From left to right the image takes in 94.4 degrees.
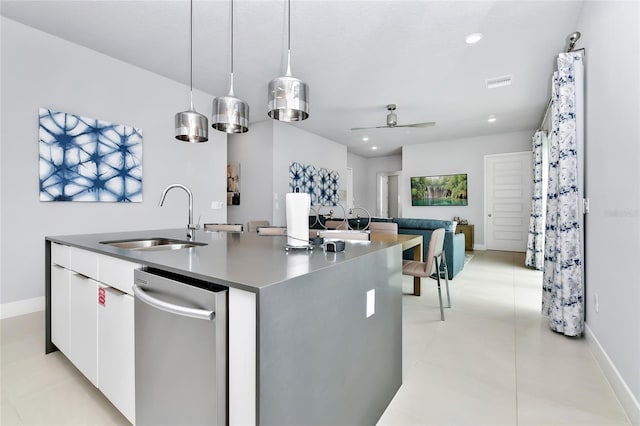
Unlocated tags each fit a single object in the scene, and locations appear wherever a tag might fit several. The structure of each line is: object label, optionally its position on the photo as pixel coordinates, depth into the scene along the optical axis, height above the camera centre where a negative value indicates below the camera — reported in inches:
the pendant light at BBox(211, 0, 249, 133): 80.2 +27.2
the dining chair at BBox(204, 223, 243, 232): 129.7 -7.1
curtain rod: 93.6 +58.0
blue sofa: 159.2 -13.2
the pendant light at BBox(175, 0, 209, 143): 88.5 +26.1
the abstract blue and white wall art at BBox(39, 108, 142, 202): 118.3 +22.5
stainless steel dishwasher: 34.2 -18.1
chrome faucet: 78.0 -4.6
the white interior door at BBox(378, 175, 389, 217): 393.4 +20.6
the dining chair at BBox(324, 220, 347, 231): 150.3 -7.1
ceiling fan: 190.7 +59.0
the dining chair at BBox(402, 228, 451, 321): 104.3 -18.6
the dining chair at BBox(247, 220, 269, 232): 182.1 -8.3
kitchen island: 32.2 -15.2
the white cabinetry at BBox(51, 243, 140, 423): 50.3 -21.6
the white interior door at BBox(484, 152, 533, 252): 261.3 +10.5
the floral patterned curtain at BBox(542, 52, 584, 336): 91.3 -1.1
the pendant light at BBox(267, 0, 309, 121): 65.3 +26.0
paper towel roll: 53.2 -1.5
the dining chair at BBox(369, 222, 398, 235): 136.0 -7.8
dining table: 108.7 -11.3
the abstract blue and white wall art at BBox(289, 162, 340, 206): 247.8 +27.3
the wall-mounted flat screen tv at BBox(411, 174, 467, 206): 291.4 +21.5
